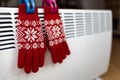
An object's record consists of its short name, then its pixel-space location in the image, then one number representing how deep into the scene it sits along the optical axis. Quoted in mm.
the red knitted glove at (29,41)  602
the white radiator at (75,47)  601
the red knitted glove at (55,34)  687
